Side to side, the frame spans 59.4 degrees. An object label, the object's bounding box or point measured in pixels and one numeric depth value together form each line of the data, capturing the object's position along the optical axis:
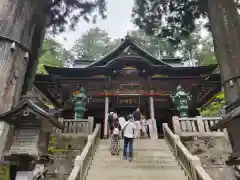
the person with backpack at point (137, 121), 10.69
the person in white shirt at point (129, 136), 7.39
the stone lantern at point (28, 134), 4.32
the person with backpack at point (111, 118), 8.98
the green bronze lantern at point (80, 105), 11.20
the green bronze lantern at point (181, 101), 10.96
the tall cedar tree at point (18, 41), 5.78
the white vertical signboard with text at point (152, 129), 11.63
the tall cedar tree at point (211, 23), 6.55
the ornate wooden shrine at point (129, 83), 13.70
